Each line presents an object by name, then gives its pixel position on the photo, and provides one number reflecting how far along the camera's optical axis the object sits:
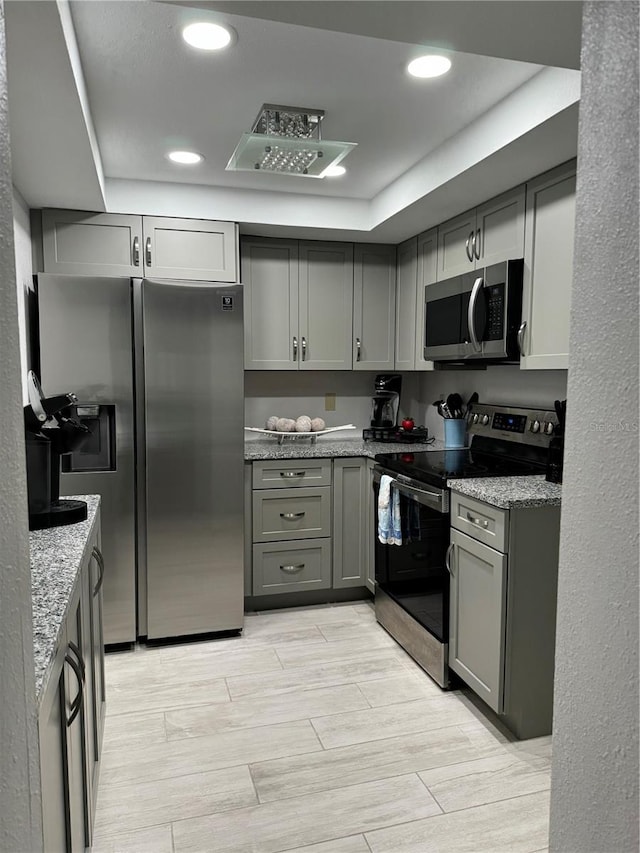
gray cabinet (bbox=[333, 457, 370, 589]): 3.62
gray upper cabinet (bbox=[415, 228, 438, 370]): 3.52
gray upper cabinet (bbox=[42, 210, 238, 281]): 3.15
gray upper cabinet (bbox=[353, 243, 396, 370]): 3.98
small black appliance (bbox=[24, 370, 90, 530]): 1.84
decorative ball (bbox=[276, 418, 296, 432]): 3.86
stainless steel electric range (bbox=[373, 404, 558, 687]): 2.69
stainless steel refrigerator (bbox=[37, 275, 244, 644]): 2.97
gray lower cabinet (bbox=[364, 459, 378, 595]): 3.58
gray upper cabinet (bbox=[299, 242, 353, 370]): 3.87
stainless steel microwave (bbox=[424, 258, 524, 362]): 2.71
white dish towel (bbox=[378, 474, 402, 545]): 3.03
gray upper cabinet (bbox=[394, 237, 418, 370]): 3.78
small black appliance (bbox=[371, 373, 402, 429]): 4.04
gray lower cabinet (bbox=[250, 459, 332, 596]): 3.49
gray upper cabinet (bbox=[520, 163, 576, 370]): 2.42
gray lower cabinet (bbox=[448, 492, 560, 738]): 2.27
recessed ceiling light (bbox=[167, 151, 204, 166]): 2.82
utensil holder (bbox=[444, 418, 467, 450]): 3.57
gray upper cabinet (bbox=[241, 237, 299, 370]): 3.78
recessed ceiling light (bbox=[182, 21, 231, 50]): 1.78
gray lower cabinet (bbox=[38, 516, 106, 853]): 1.15
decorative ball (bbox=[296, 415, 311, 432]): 3.88
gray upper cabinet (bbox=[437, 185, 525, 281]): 2.74
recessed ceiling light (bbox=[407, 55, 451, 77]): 1.97
